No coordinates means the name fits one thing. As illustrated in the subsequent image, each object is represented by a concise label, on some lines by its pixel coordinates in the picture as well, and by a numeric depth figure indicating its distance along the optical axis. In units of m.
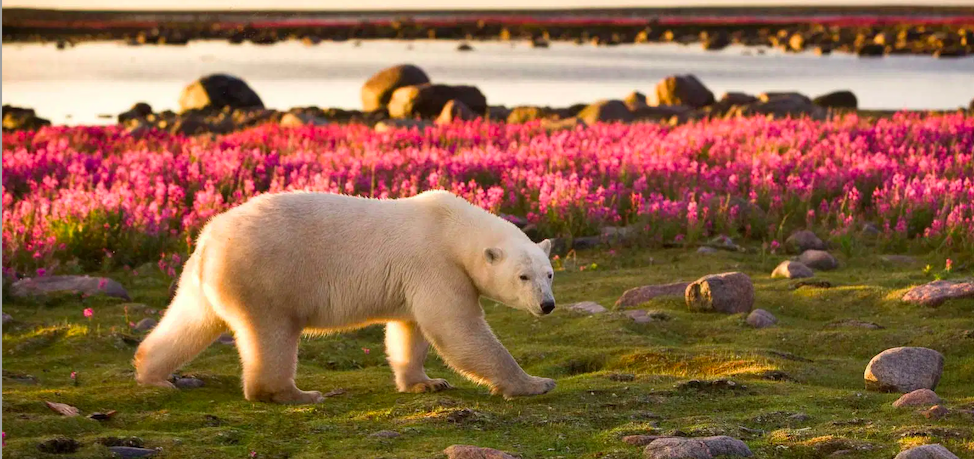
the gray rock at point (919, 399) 7.15
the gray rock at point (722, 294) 10.77
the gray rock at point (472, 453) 6.03
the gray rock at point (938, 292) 10.55
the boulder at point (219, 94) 44.75
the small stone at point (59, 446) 6.13
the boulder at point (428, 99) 38.91
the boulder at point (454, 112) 34.00
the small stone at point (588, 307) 11.07
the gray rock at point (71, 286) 11.98
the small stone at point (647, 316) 10.53
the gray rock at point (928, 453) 5.79
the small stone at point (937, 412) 6.79
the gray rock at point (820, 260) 13.10
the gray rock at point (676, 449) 5.95
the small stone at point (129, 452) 6.12
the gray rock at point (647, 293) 11.45
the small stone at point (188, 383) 8.41
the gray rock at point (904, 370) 7.96
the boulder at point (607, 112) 34.31
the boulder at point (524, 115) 36.19
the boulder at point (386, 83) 43.53
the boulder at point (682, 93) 42.72
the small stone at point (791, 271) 12.33
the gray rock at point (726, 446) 6.04
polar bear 7.88
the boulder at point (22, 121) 36.91
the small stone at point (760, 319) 10.34
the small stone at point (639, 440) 6.36
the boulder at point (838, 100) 41.94
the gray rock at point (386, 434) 6.72
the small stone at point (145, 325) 10.75
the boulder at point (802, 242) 14.18
